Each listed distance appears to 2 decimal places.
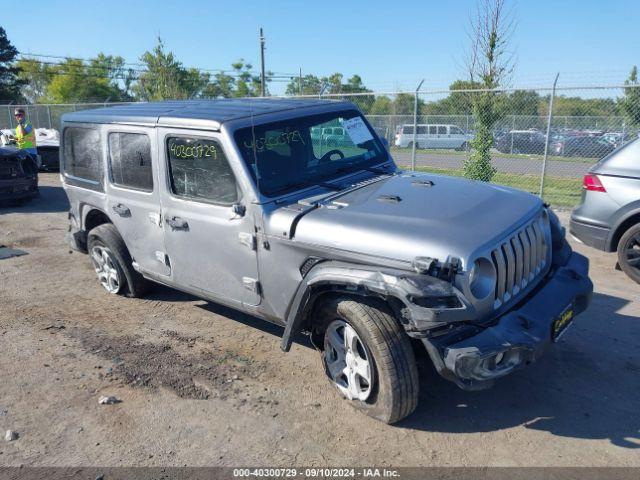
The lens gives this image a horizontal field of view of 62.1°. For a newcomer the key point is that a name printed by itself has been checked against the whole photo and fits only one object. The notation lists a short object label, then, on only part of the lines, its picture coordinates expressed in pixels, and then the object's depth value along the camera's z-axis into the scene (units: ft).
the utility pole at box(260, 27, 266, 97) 104.05
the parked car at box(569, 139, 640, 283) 18.92
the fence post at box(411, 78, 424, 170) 36.47
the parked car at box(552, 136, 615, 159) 45.75
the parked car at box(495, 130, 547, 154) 58.70
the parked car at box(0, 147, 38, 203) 34.45
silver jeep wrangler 10.12
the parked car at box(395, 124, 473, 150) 63.77
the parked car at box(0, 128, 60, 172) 49.30
